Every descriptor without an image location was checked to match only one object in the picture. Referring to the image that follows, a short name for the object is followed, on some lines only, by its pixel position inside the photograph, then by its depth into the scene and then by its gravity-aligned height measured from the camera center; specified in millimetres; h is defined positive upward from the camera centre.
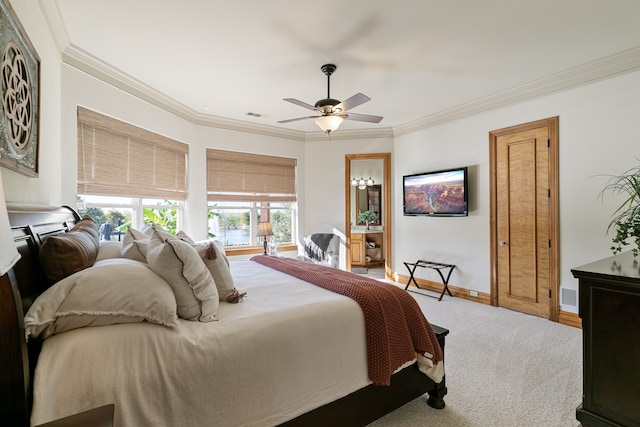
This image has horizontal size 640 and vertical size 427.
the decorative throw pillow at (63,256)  1271 -187
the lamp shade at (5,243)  604 -62
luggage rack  4555 -902
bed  1041 -626
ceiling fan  2969 +1040
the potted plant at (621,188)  3049 +234
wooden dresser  1557 -722
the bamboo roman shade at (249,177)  4844 +610
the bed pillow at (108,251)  1794 -229
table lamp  4727 -273
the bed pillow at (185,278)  1504 -328
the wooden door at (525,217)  3629 -79
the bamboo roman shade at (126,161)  3117 +636
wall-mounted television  4466 +297
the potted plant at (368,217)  8008 -133
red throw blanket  1731 -698
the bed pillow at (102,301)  1130 -355
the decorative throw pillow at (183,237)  2350 -188
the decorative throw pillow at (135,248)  1797 -214
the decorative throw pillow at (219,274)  1832 -377
